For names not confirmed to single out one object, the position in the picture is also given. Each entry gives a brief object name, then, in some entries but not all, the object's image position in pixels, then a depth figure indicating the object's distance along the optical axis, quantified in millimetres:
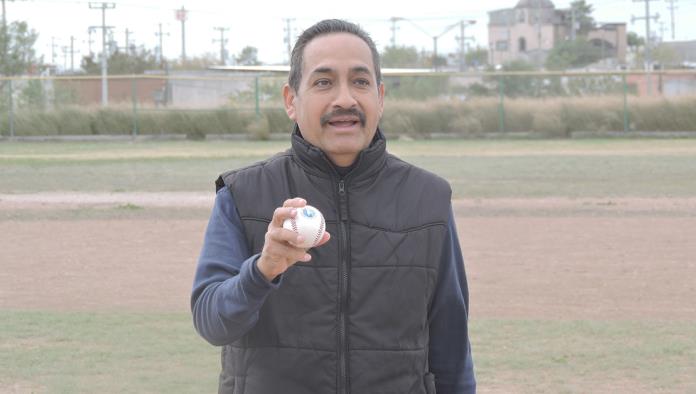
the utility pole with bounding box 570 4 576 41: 108875
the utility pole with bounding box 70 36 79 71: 118012
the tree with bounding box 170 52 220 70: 101000
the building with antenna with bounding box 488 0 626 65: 121294
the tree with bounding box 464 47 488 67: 127794
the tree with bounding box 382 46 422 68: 100438
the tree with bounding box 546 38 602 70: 100562
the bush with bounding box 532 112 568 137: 37219
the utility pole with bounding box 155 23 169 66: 89250
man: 2865
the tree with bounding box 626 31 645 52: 135762
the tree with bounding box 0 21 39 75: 62719
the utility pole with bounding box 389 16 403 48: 100688
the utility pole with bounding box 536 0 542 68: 104312
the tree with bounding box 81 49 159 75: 80750
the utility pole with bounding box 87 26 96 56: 87275
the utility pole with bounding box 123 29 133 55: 89244
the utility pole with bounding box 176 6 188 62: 99000
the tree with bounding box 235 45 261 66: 112806
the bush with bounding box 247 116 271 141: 37000
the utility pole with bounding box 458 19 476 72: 89031
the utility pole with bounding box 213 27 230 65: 116600
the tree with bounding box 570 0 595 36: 123875
